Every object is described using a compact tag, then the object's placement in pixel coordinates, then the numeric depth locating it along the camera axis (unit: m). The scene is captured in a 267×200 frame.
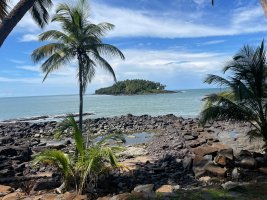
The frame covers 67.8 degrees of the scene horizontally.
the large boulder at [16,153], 9.83
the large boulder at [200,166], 5.88
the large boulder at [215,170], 5.50
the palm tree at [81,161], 4.53
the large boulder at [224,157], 5.86
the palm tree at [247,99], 6.44
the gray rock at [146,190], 3.87
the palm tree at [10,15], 4.34
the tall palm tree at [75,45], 9.72
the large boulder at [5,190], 4.93
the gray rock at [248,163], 5.71
